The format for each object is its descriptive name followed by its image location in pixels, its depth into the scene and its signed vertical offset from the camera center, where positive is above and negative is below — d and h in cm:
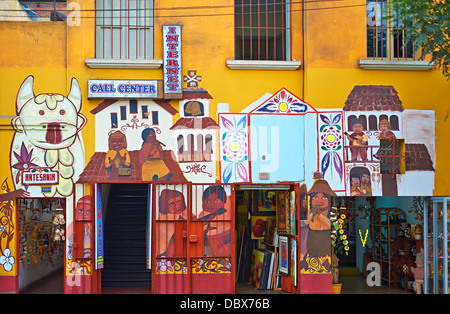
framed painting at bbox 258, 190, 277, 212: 1342 -82
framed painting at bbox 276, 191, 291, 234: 1221 -102
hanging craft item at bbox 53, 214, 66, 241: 1191 -117
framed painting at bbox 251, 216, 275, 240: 1365 -143
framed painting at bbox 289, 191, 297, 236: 1175 -100
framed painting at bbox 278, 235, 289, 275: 1216 -189
